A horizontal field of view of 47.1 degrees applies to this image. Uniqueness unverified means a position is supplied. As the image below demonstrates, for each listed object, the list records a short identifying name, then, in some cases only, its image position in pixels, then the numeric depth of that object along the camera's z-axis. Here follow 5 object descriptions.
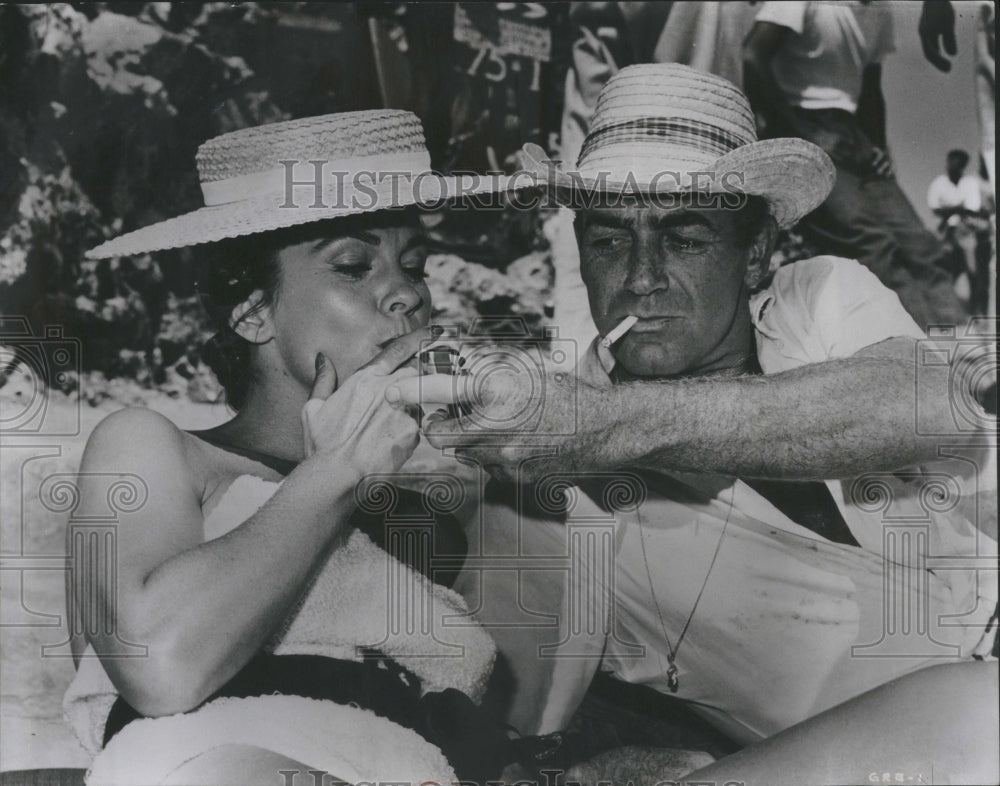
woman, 2.19
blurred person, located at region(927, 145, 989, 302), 2.69
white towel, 2.29
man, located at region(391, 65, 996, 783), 2.45
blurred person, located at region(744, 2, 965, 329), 2.65
